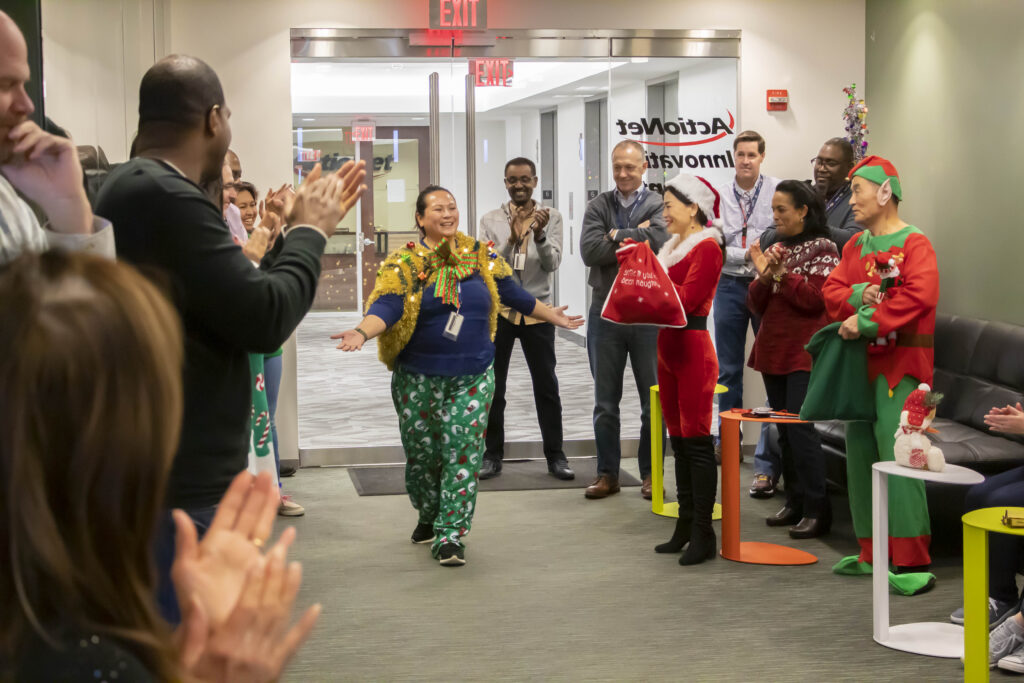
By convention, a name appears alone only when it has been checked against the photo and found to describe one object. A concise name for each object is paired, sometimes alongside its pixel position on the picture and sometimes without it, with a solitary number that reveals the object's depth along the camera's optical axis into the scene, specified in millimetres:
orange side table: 4965
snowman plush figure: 3875
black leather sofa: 4977
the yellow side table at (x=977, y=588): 3221
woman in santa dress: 4824
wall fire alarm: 7215
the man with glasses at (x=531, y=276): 6727
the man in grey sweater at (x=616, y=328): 6223
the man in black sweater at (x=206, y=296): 1903
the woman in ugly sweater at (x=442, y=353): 4957
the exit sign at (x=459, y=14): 7020
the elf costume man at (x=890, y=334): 4500
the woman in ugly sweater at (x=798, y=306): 5352
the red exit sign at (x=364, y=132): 7164
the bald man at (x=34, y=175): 1669
